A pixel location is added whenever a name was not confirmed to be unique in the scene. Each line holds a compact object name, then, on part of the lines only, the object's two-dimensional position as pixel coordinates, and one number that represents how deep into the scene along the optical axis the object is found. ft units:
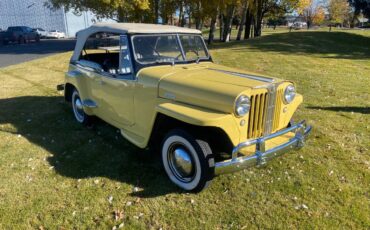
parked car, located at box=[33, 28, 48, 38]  130.25
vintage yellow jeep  11.35
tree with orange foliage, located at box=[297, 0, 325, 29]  200.03
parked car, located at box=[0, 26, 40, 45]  95.35
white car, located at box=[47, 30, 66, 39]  132.36
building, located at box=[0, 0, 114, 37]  149.69
